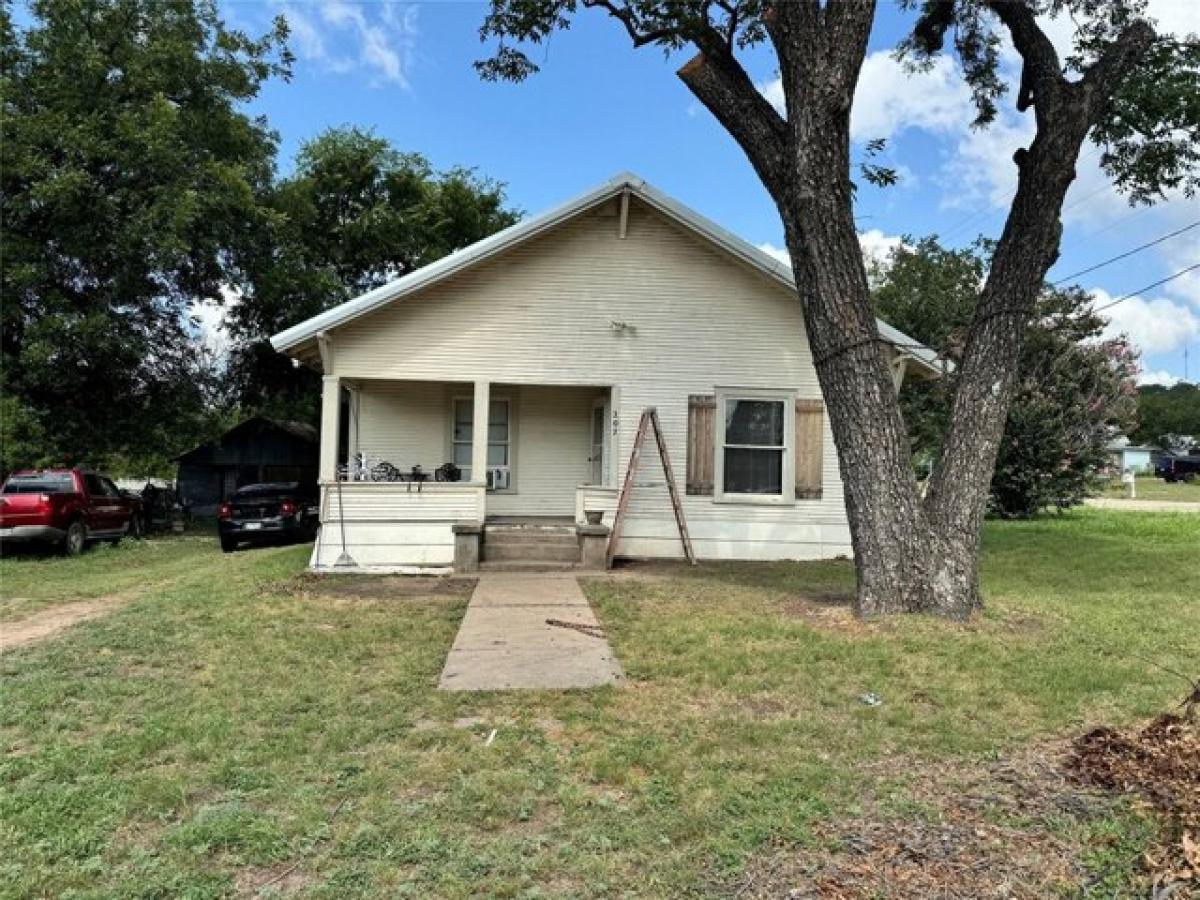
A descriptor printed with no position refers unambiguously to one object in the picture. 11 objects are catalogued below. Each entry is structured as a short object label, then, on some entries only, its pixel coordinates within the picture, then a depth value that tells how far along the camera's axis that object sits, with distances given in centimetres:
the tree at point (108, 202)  1611
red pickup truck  1411
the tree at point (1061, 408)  1822
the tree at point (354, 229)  2225
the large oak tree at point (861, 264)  691
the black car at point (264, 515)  1573
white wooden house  1132
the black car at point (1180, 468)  5294
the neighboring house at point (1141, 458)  6881
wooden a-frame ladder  1134
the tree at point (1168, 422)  7906
